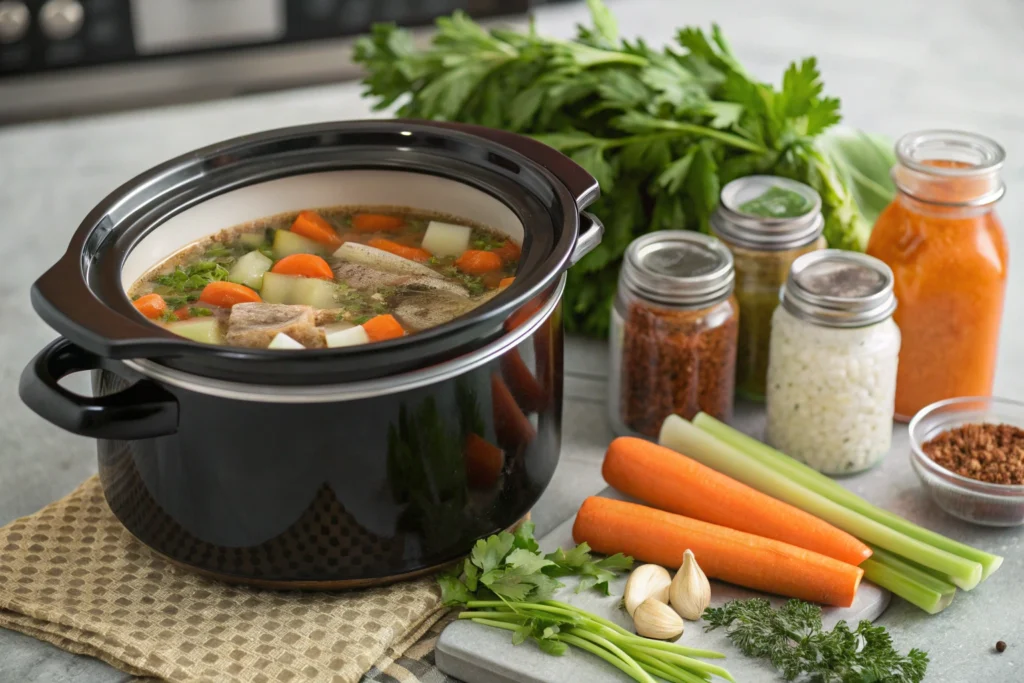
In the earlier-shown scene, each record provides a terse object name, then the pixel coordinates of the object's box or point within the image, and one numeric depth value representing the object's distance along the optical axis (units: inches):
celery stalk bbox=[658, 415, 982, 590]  56.6
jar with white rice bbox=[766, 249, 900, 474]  59.2
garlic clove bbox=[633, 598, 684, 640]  55.1
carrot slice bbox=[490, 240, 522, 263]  58.3
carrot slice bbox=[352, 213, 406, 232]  60.3
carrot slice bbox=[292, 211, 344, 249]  59.7
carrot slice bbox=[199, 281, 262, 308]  57.0
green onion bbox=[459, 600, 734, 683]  53.9
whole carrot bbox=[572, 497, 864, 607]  56.1
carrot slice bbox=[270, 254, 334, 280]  58.0
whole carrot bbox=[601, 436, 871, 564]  57.6
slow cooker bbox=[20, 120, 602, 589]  53.0
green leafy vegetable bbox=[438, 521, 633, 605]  55.4
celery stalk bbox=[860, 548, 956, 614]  56.3
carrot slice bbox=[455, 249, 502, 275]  58.1
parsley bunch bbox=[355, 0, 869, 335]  63.4
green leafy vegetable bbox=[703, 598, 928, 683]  53.8
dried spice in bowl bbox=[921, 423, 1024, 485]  58.5
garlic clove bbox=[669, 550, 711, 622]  55.8
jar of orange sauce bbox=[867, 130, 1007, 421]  60.6
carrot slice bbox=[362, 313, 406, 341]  55.4
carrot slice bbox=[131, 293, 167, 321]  56.3
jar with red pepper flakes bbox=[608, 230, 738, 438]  60.0
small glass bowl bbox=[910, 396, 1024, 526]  58.1
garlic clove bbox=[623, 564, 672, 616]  56.1
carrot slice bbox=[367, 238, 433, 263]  59.0
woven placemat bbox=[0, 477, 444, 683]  54.4
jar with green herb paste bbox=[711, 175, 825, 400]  61.8
